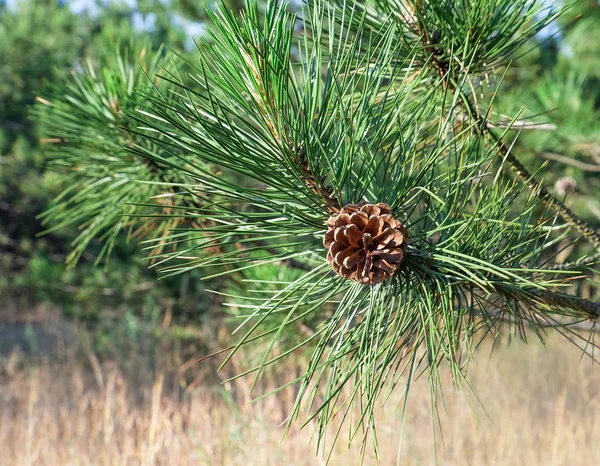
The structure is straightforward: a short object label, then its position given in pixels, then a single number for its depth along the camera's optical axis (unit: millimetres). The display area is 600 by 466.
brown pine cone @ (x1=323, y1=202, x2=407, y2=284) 431
